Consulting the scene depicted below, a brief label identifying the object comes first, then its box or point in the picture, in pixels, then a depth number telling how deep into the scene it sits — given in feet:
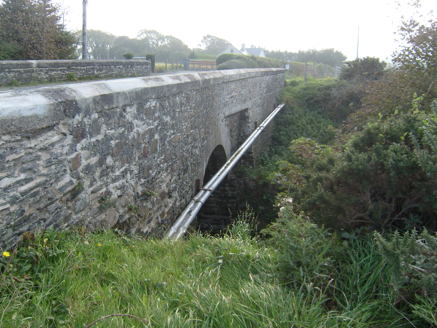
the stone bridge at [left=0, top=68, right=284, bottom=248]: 8.42
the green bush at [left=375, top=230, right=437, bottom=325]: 6.69
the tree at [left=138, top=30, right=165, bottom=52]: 189.47
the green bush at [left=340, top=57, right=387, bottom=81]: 59.30
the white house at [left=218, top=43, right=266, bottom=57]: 189.45
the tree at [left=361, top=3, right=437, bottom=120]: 22.68
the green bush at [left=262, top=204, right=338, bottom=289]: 7.94
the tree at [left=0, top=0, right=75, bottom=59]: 46.47
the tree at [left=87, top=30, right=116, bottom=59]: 162.09
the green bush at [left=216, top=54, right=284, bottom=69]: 87.30
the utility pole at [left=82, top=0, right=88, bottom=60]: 51.71
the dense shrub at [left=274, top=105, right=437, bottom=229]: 9.48
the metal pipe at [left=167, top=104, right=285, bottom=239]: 15.38
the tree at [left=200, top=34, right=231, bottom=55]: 220.23
